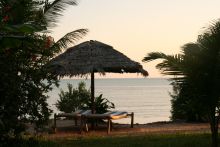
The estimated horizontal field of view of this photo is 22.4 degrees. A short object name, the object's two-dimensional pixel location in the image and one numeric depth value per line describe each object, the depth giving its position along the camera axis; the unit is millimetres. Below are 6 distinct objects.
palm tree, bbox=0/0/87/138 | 10344
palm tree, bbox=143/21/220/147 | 10469
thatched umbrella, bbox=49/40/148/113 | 15406
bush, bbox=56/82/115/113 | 21109
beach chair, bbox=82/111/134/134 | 14602
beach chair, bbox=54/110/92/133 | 14719
